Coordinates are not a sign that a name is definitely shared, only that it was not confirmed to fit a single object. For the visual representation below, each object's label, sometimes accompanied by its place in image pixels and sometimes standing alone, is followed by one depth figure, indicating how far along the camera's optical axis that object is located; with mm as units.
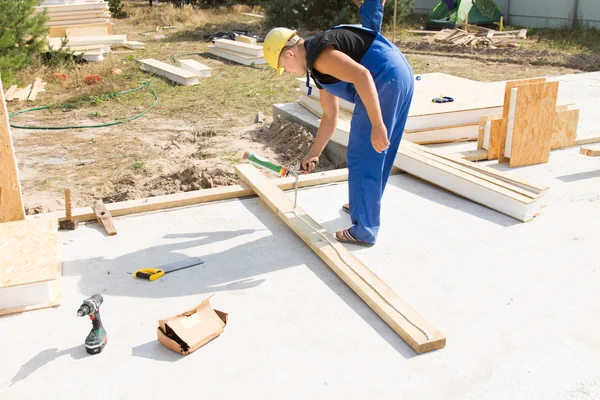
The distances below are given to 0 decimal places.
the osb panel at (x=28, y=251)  3182
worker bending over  3286
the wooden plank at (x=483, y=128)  5645
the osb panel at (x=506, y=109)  5336
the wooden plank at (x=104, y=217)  4156
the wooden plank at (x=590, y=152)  5117
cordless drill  2791
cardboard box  2834
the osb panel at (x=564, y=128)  5902
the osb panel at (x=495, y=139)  5539
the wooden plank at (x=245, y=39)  14479
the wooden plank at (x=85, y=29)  15227
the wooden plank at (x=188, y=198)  4387
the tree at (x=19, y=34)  10453
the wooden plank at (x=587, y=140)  6129
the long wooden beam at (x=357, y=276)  2904
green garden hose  8500
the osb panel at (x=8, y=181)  3939
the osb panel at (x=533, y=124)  5266
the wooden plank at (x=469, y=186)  4332
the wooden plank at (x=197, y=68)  12141
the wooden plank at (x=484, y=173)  4430
